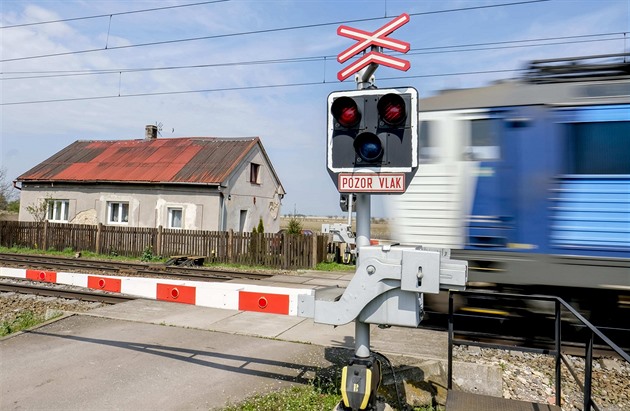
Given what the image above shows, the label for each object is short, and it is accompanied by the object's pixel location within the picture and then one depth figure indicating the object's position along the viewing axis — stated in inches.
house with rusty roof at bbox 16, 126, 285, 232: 840.9
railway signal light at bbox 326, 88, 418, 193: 121.3
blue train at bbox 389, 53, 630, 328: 231.5
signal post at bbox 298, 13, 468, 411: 116.0
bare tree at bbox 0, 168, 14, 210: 1906.0
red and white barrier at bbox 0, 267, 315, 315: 144.6
